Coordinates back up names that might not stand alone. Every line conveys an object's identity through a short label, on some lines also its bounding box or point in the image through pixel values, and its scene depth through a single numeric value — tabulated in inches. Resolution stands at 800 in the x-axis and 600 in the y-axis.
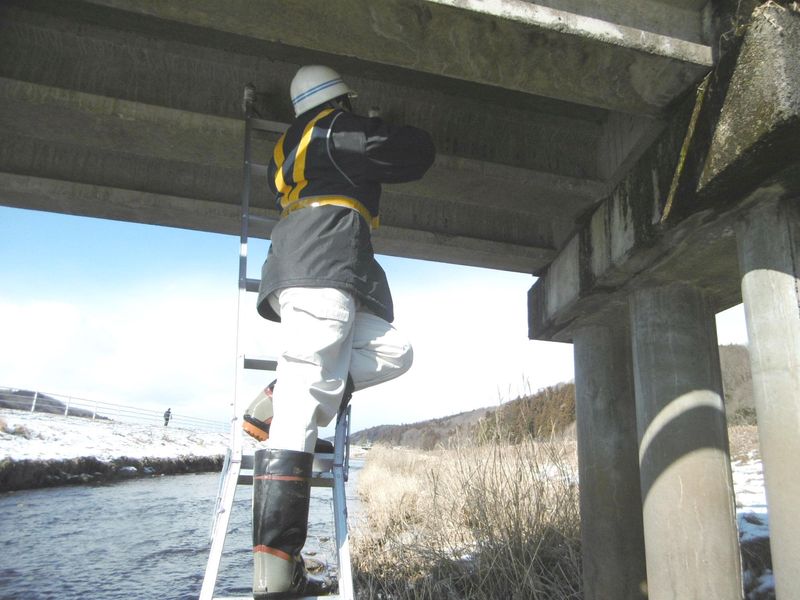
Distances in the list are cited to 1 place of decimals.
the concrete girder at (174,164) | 148.4
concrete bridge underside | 106.6
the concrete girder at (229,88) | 142.4
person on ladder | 105.1
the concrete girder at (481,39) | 106.2
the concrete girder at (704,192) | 100.0
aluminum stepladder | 105.0
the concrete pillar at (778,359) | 100.3
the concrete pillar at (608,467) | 168.6
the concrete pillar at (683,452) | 131.6
